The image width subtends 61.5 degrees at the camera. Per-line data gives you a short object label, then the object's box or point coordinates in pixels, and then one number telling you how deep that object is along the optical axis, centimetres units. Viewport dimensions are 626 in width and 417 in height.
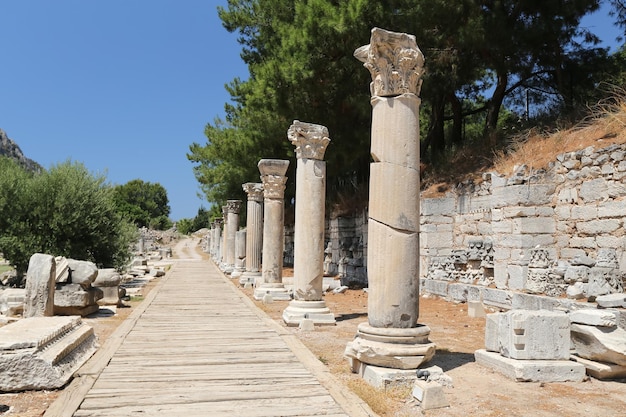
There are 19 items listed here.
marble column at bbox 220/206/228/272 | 2924
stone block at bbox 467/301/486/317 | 1088
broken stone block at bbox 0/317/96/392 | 531
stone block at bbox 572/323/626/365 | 583
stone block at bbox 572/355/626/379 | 588
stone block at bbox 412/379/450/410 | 483
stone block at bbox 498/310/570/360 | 614
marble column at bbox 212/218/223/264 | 3725
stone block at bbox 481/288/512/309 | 1102
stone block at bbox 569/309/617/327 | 616
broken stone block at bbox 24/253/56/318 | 920
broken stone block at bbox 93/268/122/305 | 1226
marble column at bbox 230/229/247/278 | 2358
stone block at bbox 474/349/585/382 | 587
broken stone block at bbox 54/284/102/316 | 1023
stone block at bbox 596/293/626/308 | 699
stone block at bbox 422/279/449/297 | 1363
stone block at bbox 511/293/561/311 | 952
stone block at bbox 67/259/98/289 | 1053
